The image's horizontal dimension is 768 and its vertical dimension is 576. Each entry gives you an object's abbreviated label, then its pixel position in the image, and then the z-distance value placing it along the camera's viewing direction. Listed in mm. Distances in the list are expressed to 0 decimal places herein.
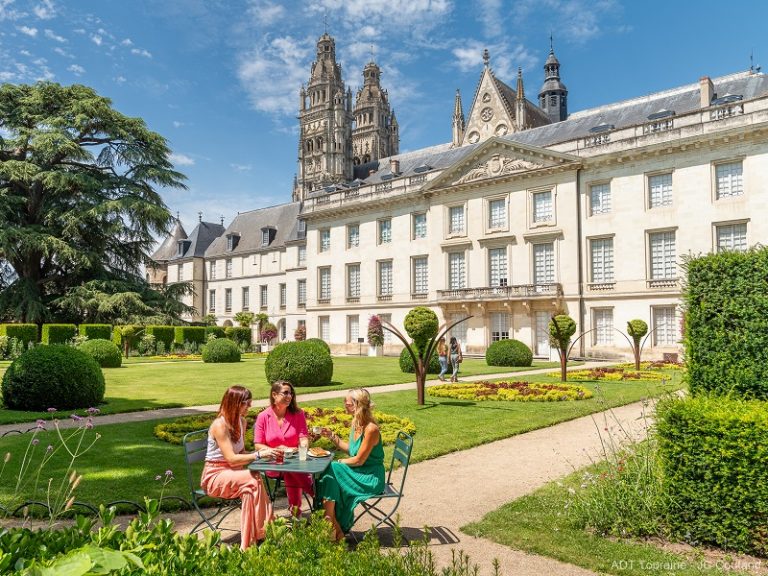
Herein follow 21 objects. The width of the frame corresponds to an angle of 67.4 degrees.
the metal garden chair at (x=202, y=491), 4926
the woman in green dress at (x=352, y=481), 4645
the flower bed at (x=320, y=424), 8674
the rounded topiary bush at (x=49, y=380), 11383
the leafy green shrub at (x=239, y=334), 38859
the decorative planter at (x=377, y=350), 34594
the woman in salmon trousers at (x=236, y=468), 4422
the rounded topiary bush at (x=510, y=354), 22891
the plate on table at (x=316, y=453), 4906
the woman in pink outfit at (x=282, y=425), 5230
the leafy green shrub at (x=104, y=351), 20906
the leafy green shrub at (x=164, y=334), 30548
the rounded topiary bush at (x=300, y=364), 15352
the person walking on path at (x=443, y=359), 17525
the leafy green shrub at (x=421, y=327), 13273
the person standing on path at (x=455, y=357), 16969
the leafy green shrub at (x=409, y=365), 20009
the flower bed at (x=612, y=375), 17438
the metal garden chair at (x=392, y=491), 4810
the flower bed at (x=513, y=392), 12906
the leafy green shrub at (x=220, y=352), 25938
